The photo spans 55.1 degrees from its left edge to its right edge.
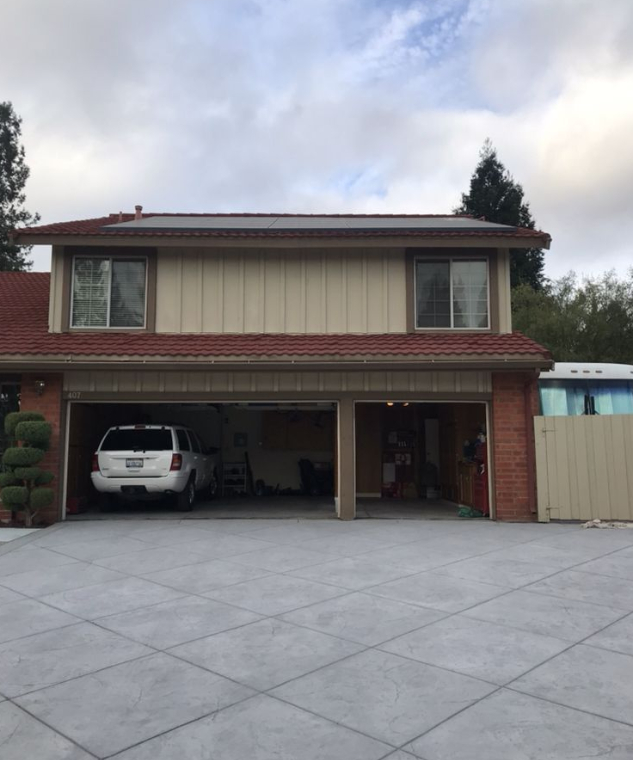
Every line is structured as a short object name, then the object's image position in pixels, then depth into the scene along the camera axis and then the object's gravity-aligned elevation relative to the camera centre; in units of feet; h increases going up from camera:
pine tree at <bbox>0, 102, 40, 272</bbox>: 113.39 +50.71
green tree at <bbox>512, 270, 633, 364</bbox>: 95.71 +18.17
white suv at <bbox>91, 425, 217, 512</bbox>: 38.01 -1.33
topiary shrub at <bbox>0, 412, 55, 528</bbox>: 34.71 -1.58
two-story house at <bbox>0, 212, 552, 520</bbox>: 36.78 +7.31
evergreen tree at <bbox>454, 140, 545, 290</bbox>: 142.82 +58.42
